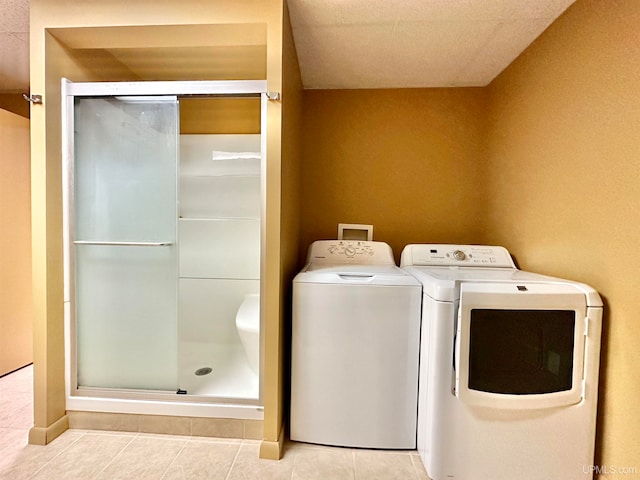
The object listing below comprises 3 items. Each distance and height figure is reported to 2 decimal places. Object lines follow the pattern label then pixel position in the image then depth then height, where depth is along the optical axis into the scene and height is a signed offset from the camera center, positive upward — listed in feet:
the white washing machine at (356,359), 4.51 -2.02
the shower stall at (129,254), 4.89 -0.49
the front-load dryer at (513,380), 3.85 -1.98
